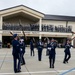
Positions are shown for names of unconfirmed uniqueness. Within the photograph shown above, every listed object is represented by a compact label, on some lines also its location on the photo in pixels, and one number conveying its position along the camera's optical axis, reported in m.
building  17.45
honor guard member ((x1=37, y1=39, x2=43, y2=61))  7.45
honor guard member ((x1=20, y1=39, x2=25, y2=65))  5.76
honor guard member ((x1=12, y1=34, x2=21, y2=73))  4.82
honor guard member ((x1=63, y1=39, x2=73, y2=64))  6.73
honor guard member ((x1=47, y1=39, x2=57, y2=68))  5.62
